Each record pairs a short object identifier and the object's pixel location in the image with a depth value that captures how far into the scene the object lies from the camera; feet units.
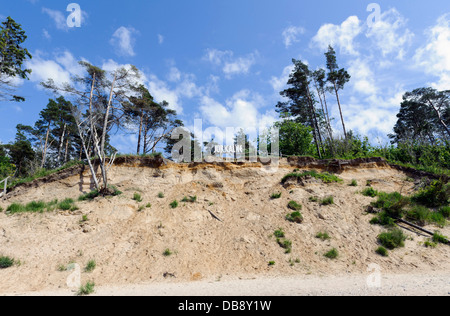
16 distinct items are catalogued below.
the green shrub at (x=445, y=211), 37.29
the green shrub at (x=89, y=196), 42.11
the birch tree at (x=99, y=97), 51.11
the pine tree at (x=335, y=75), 86.48
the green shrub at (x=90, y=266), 27.55
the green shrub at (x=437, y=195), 39.78
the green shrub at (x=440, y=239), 31.61
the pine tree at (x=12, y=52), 47.45
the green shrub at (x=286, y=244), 32.18
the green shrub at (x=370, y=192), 44.02
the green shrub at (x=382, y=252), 30.41
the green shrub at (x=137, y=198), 43.26
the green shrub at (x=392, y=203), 37.29
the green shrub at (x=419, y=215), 36.14
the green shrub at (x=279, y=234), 35.47
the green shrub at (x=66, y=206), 38.55
